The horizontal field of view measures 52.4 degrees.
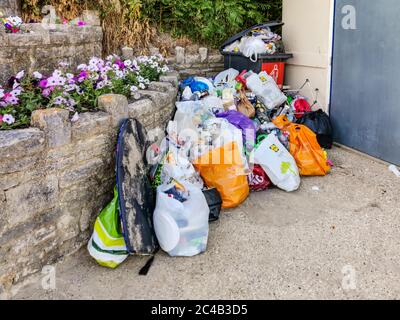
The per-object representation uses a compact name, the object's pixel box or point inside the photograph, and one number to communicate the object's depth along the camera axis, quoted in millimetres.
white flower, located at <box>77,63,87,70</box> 3657
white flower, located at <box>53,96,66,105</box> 2990
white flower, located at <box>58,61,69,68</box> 3839
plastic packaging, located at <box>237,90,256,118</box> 4809
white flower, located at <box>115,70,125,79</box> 3954
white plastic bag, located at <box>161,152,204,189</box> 3395
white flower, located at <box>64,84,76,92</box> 3244
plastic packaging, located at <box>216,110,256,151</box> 4195
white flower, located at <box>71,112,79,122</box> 2842
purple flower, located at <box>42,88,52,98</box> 3113
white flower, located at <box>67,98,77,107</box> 3069
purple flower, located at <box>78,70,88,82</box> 3491
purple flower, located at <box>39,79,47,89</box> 3179
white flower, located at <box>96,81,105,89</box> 3490
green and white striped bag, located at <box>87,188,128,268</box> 2785
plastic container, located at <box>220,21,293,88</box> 5402
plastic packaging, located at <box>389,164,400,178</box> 4260
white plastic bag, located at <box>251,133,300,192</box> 3969
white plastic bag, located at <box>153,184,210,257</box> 2867
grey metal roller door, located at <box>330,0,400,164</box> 4199
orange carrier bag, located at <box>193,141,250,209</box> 3645
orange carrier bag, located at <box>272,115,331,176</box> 4293
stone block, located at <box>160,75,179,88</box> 4602
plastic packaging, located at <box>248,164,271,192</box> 3986
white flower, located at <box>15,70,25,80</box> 3196
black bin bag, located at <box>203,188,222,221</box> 3441
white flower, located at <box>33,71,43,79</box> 3219
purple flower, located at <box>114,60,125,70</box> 4398
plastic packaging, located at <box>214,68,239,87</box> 5418
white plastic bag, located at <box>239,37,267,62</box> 5375
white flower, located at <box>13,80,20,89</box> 3154
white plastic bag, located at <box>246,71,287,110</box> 5117
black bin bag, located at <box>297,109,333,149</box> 4891
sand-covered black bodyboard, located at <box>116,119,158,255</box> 2799
